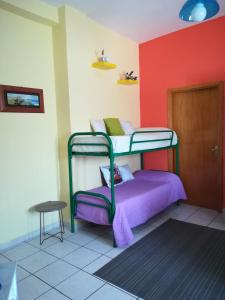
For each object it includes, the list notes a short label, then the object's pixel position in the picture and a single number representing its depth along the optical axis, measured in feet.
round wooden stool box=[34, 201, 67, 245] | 9.00
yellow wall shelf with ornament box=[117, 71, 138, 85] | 12.60
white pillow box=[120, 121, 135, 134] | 12.38
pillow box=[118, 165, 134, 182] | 11.88
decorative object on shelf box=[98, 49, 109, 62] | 10.80
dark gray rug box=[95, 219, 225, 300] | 6.31
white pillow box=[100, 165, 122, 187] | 11.00
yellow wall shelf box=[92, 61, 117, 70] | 10.69
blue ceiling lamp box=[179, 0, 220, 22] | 5.77
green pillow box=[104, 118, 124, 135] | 11.44
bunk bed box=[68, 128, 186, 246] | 8.61
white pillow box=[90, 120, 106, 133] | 10.79
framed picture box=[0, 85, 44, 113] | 8.77
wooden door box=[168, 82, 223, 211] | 11.59
